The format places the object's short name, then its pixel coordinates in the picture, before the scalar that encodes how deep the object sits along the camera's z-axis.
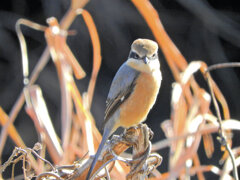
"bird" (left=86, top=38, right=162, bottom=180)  4.52
